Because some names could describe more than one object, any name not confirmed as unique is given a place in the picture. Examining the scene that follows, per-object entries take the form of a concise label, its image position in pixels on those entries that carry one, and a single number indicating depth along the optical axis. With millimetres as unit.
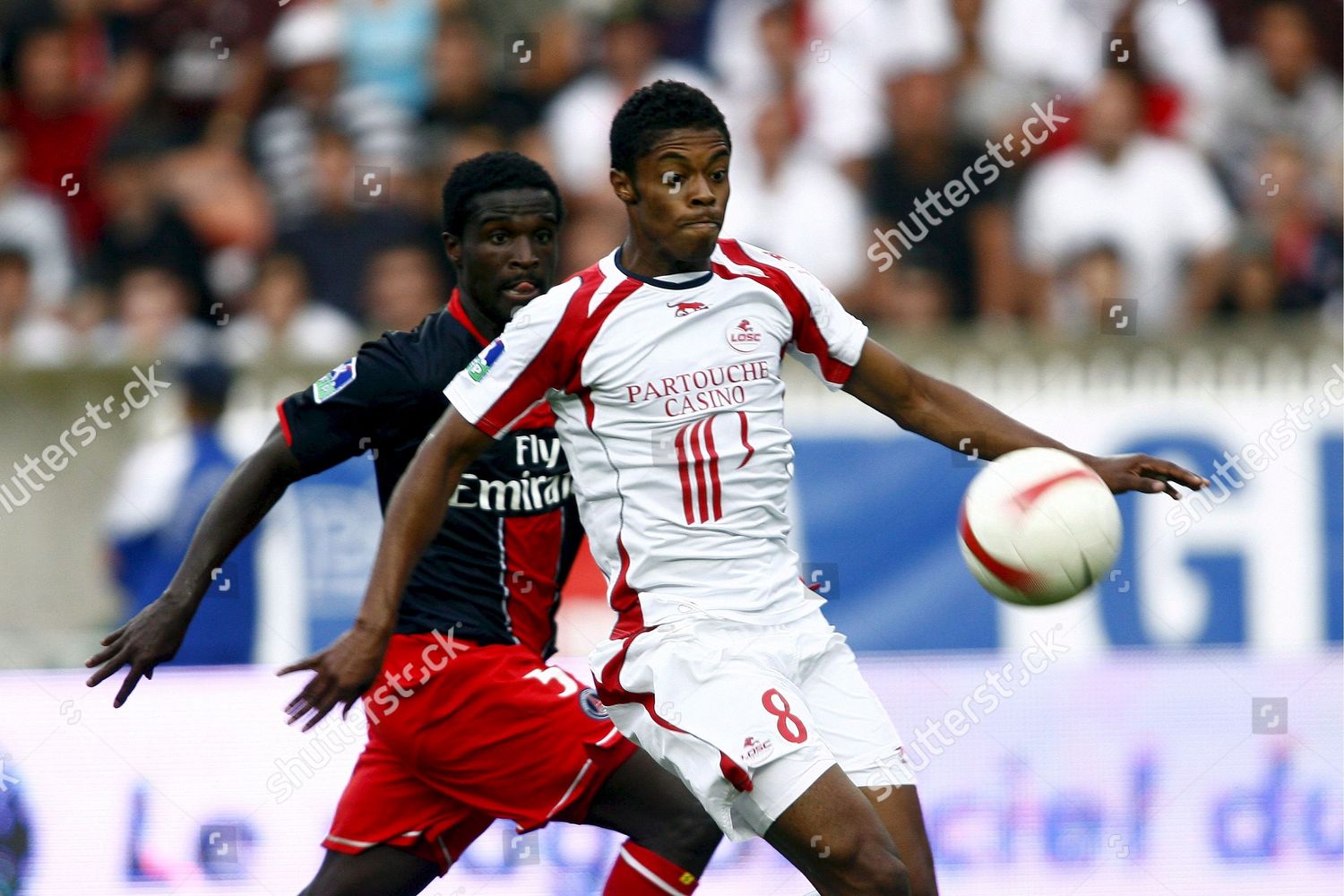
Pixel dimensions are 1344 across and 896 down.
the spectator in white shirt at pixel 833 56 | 18437
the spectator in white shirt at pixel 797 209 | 17828
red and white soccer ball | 8594
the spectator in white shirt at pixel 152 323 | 16734
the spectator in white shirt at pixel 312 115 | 18312
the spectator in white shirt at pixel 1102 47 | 18875
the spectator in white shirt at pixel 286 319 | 17016
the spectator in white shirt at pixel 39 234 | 17953
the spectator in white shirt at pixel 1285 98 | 19094
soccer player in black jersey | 9305
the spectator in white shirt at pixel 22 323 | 17312
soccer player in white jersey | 8266
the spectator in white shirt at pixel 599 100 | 18422
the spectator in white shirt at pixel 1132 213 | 17859
